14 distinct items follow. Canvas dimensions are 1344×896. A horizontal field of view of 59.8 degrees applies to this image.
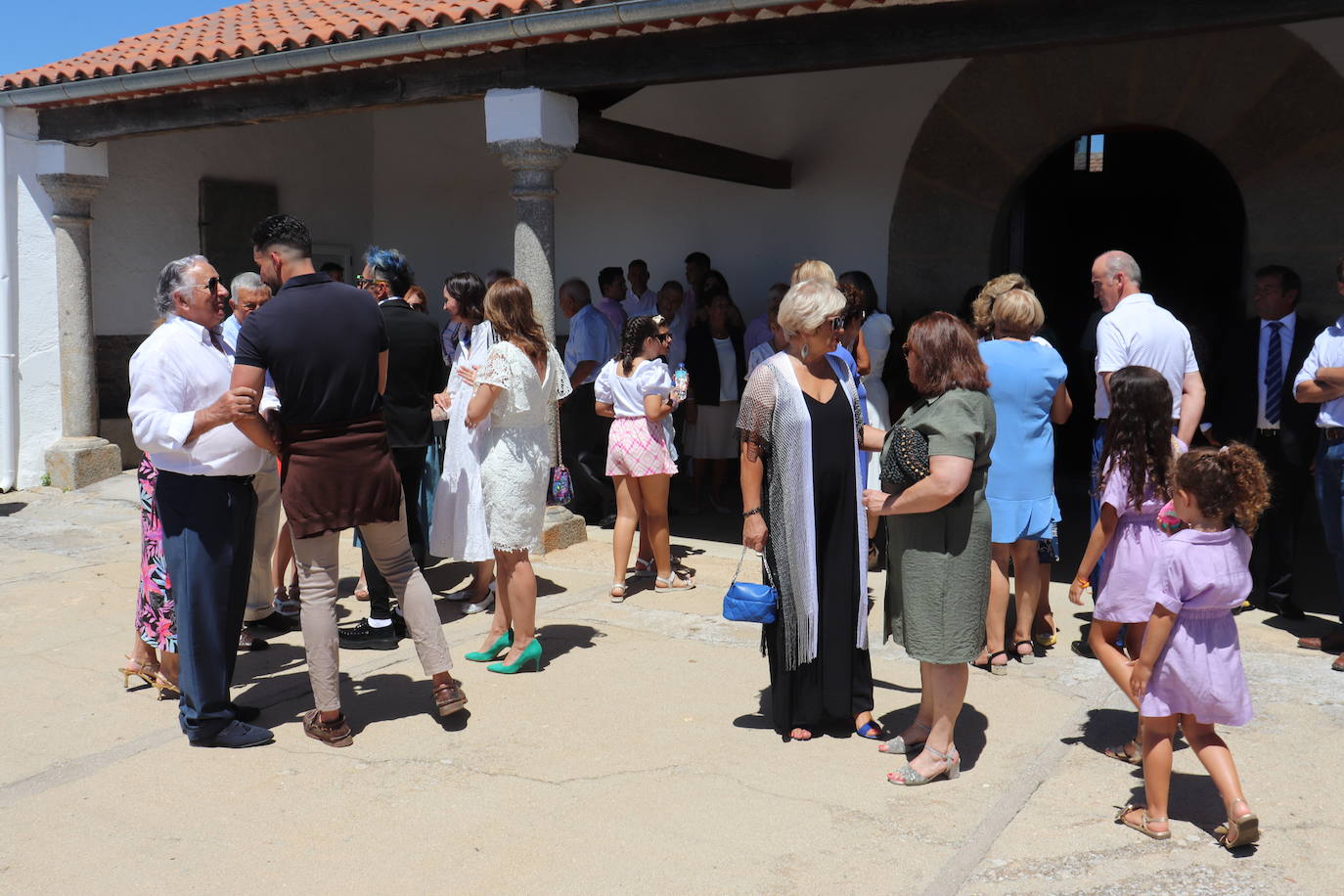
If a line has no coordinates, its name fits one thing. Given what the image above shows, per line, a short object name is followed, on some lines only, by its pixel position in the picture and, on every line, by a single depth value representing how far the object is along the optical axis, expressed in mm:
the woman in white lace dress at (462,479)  5250
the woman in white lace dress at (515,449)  4598
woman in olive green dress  3549
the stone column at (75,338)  9023
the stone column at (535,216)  6949
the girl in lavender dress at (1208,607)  3049
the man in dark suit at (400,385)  5141
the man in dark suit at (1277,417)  5562
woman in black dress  3768
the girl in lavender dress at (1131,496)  3516
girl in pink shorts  5863
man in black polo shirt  3793
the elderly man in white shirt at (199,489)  3867
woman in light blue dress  4688
